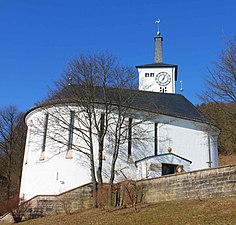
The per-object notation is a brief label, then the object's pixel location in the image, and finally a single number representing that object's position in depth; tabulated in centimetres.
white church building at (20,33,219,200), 2328
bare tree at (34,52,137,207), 2180
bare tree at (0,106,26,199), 3712
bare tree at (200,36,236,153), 1647
